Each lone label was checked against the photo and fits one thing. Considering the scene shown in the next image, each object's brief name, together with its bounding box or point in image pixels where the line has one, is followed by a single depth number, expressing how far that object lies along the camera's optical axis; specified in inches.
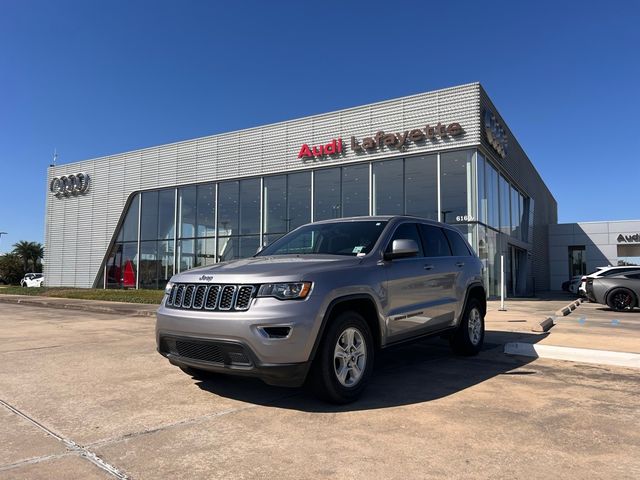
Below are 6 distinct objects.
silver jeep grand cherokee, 162.2
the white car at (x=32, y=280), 1591.3
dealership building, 774.5
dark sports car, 593.3
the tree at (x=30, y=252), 2662.4
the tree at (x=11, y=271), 2203.5
